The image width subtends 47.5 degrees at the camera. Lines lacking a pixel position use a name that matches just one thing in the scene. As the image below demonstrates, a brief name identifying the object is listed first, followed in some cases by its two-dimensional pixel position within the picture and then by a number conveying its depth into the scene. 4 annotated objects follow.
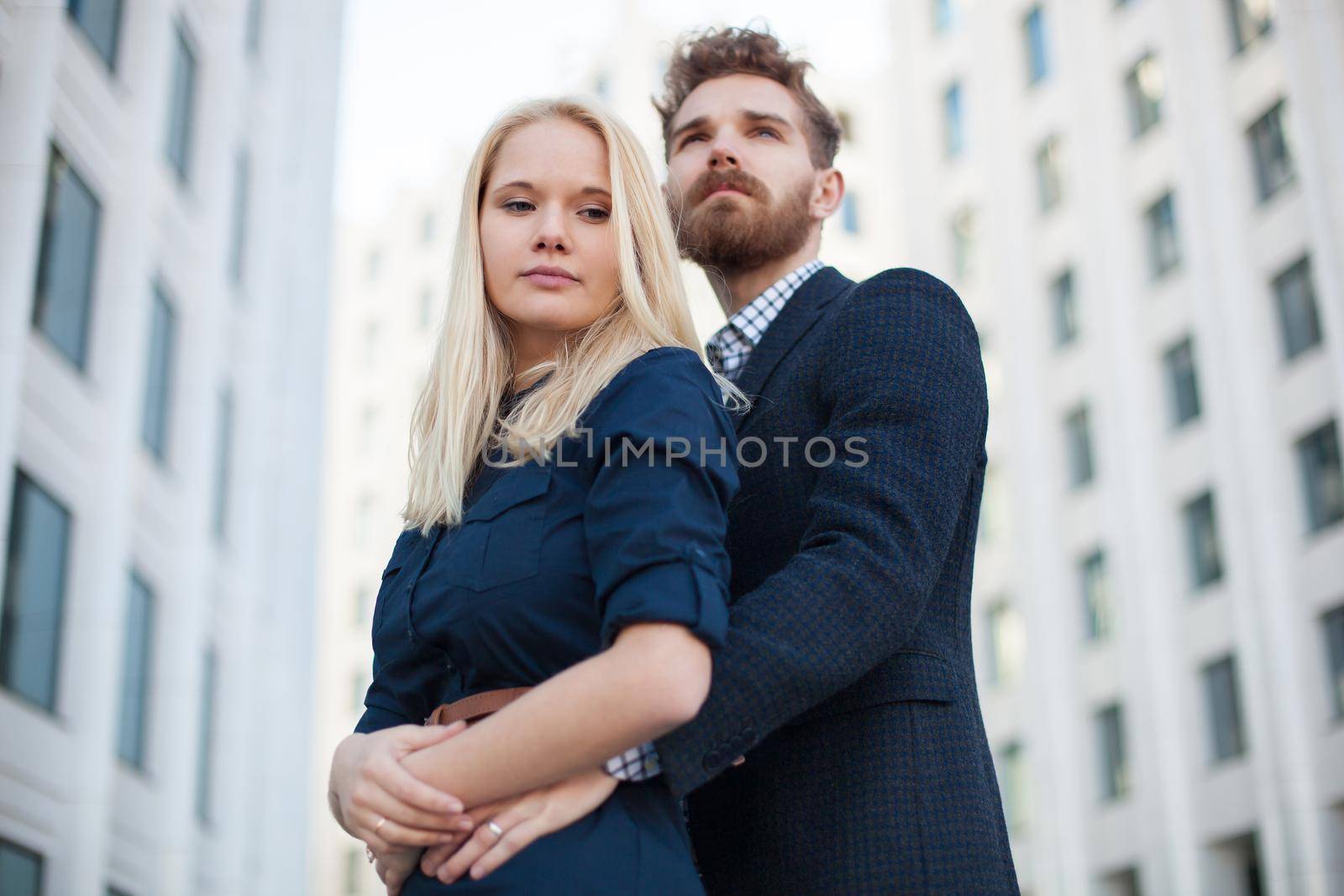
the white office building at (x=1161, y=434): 25.12
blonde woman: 2.27
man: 2.45
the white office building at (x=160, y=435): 15.51
